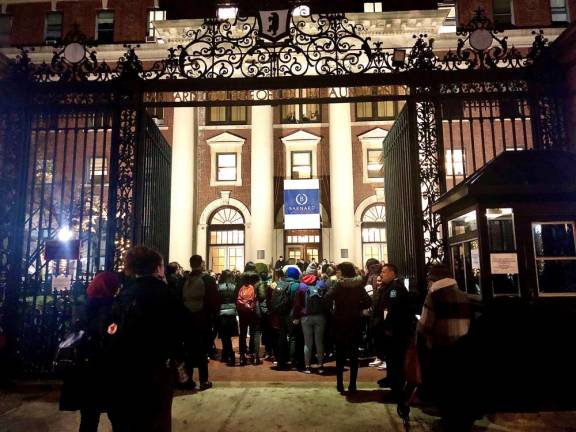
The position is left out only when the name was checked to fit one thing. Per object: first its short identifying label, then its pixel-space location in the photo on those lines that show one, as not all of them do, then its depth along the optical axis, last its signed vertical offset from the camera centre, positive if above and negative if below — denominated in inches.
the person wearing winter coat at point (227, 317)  366.9 -32.8
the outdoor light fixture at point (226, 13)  884.0 +513.5
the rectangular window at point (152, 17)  953.5 +544.0
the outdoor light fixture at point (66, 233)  301.0 +31.2
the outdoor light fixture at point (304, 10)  310.0 +182.2
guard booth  225.1 -4.0
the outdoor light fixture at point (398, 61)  298.0 +143.2
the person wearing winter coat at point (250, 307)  357.7 -24.0
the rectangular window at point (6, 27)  966.4 +534.2
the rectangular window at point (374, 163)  952.9 +230.9
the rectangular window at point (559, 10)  909.2 +515.5
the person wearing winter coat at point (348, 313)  265.9 -23.0
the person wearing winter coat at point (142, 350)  129.3 -20.5
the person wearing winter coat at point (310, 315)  327.3 -28.6
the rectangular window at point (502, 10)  928.3 +529.1
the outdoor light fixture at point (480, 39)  288.2 +146.3
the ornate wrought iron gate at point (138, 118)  290.4 +104.4
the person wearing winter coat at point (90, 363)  154.3 -28.2
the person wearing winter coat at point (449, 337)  194.1 -27.6
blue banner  866.1 +138.9
